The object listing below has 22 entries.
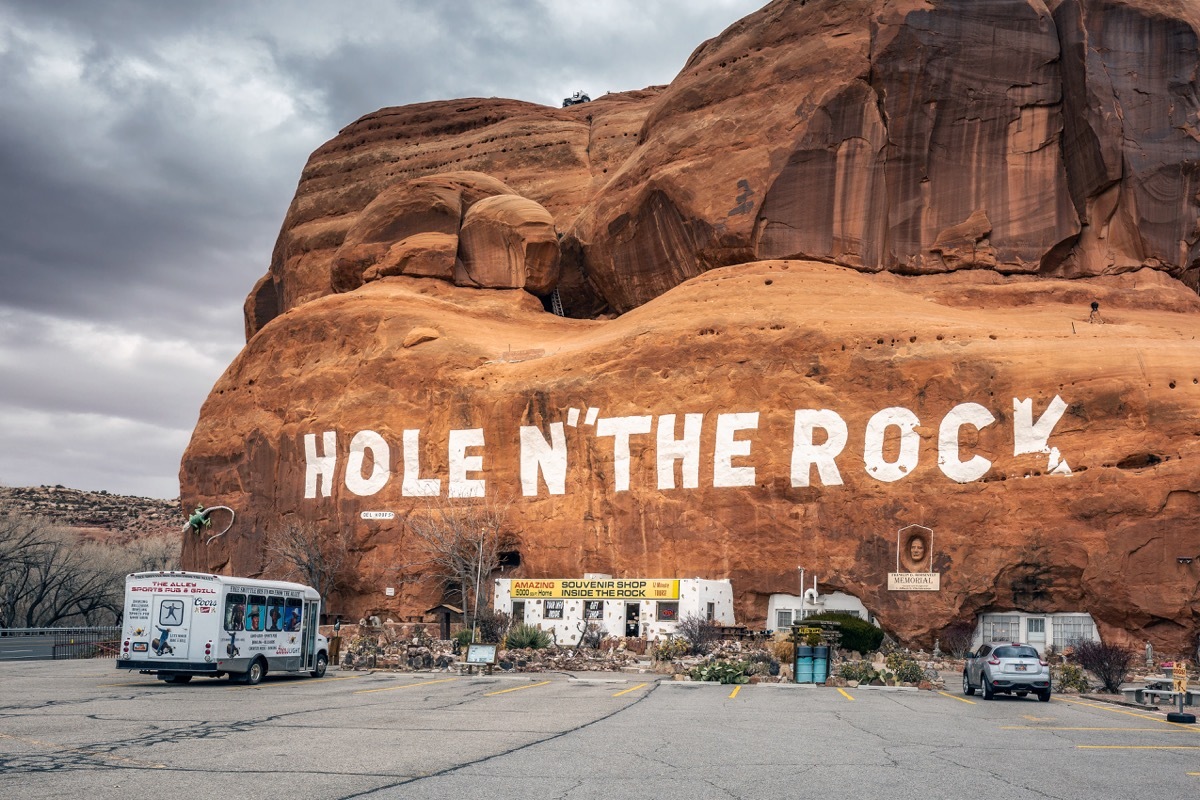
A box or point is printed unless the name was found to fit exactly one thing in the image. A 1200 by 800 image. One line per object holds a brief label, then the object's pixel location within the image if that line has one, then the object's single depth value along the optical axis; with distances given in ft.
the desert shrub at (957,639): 133.80
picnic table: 78.89
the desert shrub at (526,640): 126.11
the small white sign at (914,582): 135.23
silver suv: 81.61
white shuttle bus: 83.10
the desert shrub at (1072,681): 95.04
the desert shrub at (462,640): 119.77
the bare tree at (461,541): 159.12
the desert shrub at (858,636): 129.80
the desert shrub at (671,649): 113.91
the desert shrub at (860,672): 96.12
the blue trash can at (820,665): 96.07
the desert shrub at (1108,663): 92.94
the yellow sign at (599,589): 138.31
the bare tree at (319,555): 171.01
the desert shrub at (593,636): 136.36
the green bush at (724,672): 95.91
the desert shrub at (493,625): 132.57
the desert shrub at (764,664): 101.76
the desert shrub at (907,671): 96.37
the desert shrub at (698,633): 124.26
